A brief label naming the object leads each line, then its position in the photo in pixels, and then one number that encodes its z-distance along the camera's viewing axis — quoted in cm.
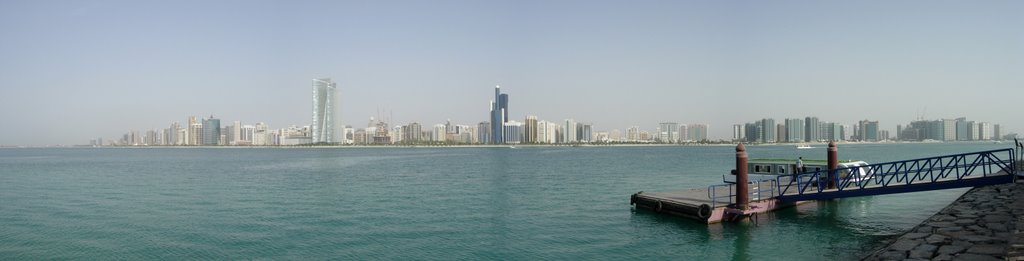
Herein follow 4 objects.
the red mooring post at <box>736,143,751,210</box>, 2487
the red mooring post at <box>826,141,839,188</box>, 3098
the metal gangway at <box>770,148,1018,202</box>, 2352
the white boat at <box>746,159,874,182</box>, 3406
